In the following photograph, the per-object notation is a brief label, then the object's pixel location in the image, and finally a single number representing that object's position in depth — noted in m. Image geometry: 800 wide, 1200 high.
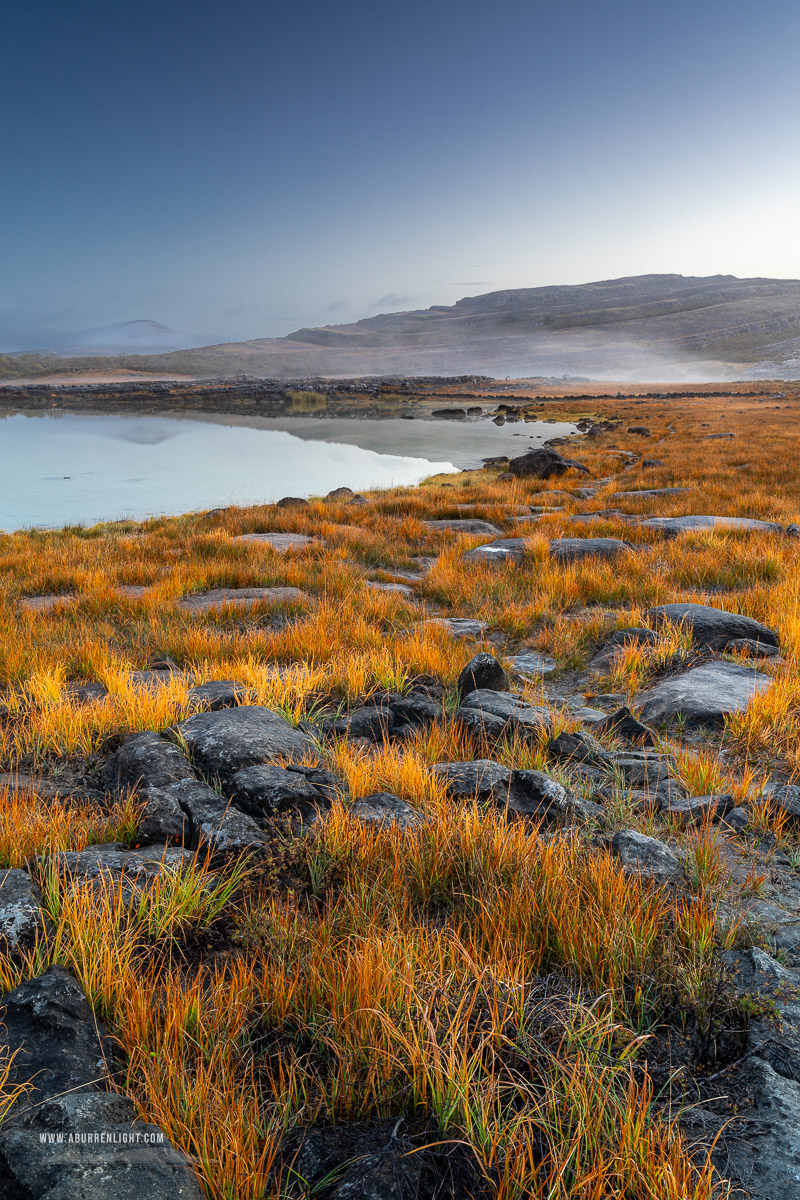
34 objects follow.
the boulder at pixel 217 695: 4.07
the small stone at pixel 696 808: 2.85
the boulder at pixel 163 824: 2.70
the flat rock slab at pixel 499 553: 9.01
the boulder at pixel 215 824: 2.56
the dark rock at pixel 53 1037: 1.54
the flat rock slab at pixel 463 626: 6.02
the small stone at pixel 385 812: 2.69
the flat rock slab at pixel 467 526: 11.72
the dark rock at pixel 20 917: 1.95
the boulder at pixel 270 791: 2.90
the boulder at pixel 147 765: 3.06
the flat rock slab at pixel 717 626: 5.38
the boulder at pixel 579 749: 3.51
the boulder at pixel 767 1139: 1.40
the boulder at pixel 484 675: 4.47
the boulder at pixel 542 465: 19.48
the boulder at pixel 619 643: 5.29
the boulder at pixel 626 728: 3.84
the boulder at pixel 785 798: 2.86
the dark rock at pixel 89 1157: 1.25
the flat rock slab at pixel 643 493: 14.64
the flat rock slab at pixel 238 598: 7.00
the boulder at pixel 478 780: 2.98
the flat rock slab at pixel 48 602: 6.89
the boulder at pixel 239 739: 3.28
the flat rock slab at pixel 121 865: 2.21
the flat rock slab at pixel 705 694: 3.98
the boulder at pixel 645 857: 2.35
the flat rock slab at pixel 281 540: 10.27
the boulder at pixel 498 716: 3.76
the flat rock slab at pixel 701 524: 9.93
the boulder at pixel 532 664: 5.25
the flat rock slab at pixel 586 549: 8.84
